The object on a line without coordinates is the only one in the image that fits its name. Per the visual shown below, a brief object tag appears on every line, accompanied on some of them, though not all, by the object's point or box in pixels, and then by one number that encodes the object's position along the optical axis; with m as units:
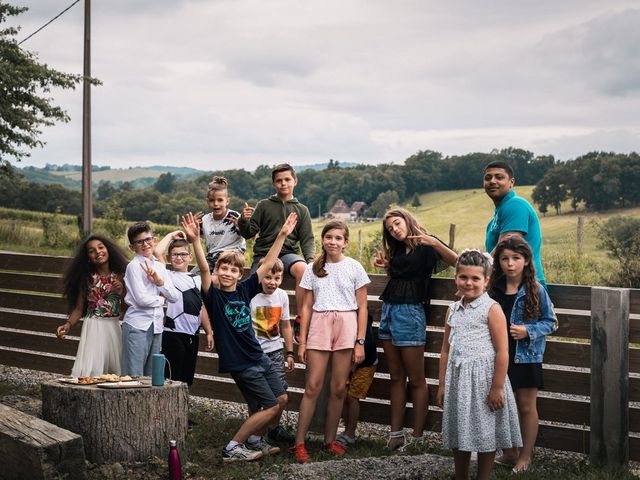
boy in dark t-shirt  6.63
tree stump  6.39
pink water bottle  5.99
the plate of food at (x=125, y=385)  6.47
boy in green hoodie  7.68
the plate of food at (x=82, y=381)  6.65
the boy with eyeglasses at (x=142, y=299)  7.25
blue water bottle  6.36
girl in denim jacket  6.07
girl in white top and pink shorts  6.79
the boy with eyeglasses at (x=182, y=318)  7.46
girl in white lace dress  5.57
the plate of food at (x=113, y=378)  6.69
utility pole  23.34
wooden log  5.79
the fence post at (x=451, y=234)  26.00
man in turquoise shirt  6.42
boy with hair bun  7.94
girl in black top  6.72
